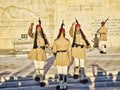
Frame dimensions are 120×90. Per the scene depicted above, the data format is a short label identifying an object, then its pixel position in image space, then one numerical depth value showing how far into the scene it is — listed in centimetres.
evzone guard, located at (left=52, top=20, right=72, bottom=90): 1151
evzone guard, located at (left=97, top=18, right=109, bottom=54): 1795
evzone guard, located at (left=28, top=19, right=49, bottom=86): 1225
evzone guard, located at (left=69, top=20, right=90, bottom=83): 1239
